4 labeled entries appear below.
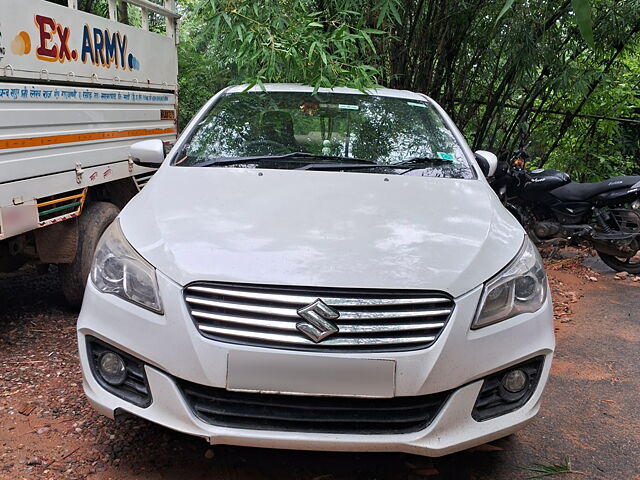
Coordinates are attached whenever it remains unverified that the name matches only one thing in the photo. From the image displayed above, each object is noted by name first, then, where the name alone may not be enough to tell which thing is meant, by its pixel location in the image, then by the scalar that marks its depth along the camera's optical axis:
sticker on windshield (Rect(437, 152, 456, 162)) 2.96
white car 1.81
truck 2.99
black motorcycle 5.28
